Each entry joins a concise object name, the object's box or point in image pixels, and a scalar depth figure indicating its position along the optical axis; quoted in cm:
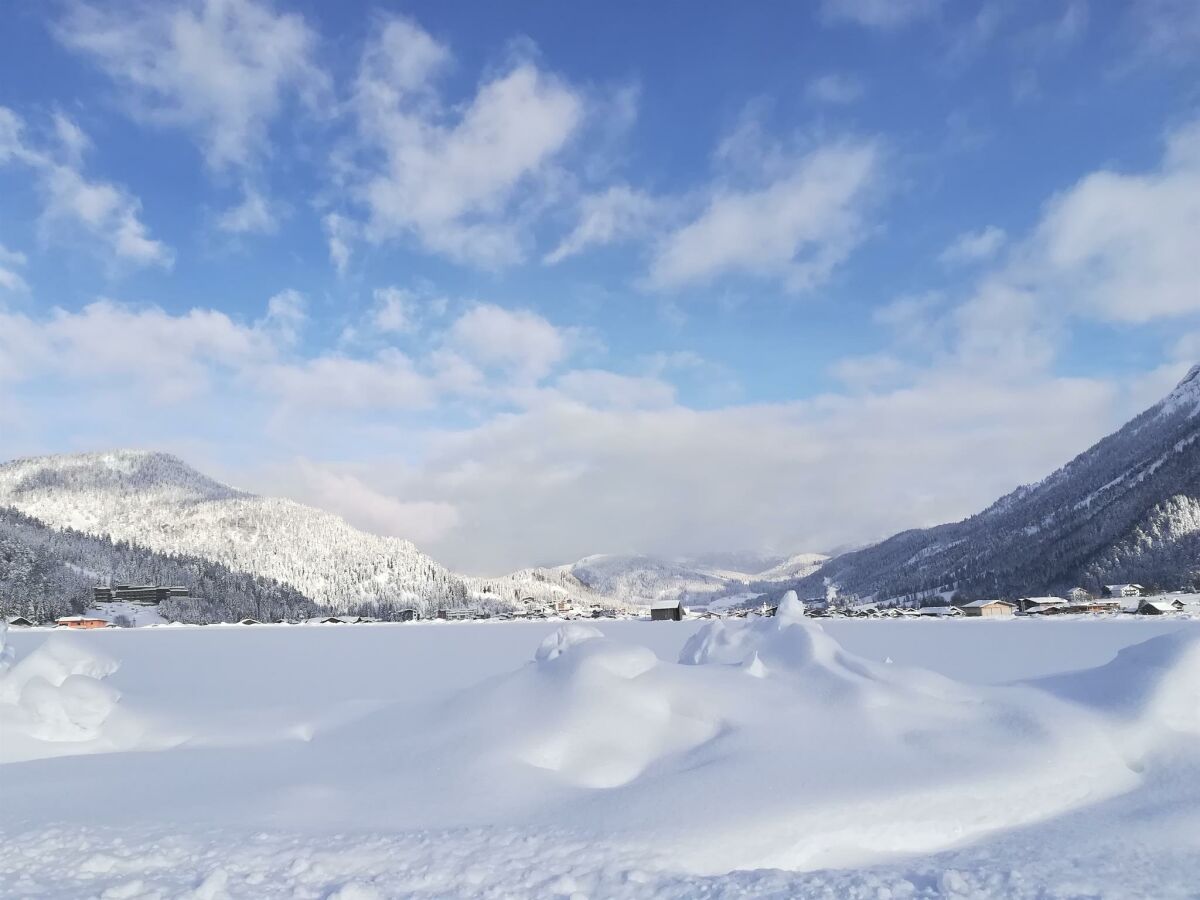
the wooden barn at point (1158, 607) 8783
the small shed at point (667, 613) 13834
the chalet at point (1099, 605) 10838
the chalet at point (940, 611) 13062
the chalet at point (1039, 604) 11565
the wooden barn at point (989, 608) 12513
